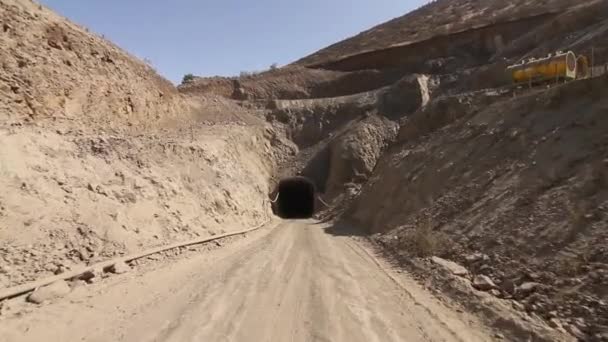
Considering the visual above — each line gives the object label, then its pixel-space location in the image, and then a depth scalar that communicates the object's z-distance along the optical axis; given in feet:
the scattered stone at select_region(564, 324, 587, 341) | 15.86
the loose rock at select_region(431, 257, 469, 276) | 25.83
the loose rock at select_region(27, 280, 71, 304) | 20.92
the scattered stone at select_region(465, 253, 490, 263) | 26.27
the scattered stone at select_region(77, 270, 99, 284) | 25.02
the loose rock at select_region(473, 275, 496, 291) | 22.44
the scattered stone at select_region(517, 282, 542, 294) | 20.25
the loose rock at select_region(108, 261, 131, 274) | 27.41
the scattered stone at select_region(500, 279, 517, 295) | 21.11
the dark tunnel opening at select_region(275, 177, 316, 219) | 95.14
